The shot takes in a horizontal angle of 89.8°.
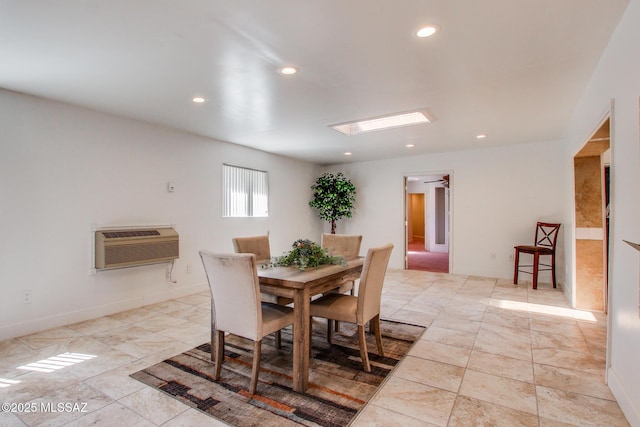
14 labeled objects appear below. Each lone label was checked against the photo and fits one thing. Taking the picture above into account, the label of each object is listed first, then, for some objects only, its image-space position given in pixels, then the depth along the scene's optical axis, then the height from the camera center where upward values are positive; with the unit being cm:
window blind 535 +39
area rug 192 -119
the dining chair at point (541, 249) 491 -54
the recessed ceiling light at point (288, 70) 260 +118
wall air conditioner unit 360 -40
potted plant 696 +36
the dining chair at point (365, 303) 242 -72
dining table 216 -55
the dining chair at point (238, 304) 208 -62
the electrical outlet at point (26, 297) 317 -83
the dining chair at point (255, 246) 342 -35
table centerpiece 271 -38
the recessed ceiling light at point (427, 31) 204 +119
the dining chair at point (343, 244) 379 -37
